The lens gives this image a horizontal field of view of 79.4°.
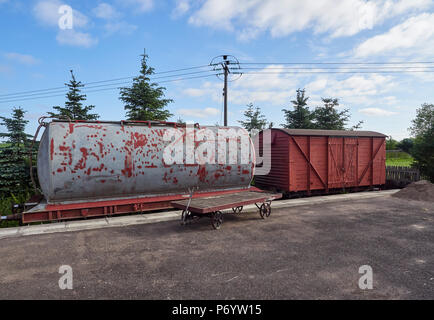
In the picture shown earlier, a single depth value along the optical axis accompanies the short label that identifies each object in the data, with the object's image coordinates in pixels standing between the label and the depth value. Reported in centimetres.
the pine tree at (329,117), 2827
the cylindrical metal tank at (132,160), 884
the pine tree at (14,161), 1217
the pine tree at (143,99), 1997
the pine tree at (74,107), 1709
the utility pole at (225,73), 2094
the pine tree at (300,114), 2689
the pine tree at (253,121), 3073
